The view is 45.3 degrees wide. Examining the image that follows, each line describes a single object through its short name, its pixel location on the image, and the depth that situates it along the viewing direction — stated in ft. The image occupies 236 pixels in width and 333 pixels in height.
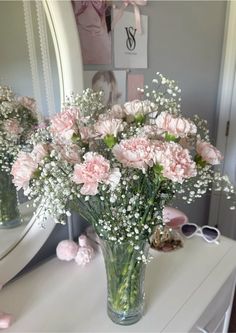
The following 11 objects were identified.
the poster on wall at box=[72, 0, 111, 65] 2.83
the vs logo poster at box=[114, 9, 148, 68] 3.25
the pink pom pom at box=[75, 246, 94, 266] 2.97
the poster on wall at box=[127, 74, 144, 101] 3.51
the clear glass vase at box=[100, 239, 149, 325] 2.05
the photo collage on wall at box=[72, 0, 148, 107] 2.91
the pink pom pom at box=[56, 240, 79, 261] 2.97
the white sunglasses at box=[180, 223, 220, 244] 3.44
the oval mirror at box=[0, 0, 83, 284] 2.27
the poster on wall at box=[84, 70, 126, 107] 3.07
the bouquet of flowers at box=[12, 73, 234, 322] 1.60
